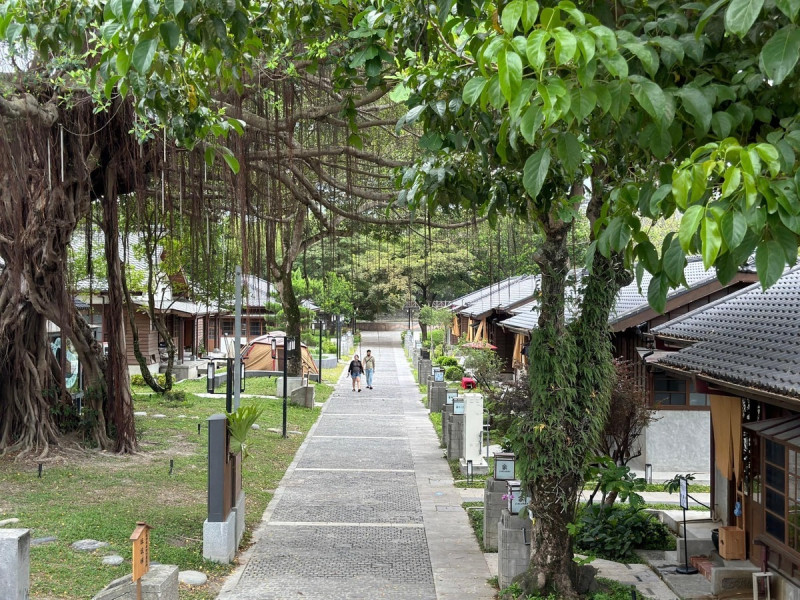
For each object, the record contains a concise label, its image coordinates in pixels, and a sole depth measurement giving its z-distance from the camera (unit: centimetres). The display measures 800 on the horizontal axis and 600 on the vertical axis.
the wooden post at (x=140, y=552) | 596
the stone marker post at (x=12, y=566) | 609
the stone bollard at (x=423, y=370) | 3319
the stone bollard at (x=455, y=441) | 1688
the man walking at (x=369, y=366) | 3159
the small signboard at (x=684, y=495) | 949
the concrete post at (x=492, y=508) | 1048
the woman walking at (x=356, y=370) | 3056
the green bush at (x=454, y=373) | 3131
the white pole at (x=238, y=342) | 1250
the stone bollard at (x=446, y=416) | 1769
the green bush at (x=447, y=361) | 3475
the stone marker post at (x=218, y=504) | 930
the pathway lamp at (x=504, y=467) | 1029
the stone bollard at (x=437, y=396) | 2458
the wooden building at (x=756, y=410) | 788
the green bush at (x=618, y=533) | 1034
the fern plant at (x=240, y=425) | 1004
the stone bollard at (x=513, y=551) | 878
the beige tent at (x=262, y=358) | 3388
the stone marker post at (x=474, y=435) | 1541
